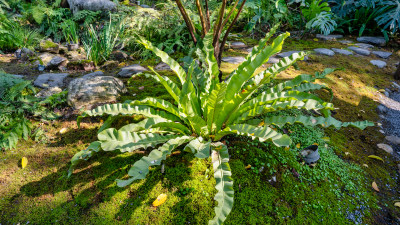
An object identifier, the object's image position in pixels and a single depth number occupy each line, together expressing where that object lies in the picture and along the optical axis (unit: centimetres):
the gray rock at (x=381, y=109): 262
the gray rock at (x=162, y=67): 334
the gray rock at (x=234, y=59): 358
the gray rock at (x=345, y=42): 512
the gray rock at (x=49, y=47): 415
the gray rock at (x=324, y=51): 411
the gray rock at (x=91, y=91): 213
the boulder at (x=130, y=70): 304
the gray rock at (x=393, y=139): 213
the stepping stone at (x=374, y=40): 516
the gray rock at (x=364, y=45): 491
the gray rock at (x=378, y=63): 390
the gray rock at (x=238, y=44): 464
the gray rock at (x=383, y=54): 445
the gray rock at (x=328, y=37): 538
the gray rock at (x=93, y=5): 660
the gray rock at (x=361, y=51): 443
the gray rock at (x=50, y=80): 261
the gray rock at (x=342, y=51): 432
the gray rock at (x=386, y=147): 200
